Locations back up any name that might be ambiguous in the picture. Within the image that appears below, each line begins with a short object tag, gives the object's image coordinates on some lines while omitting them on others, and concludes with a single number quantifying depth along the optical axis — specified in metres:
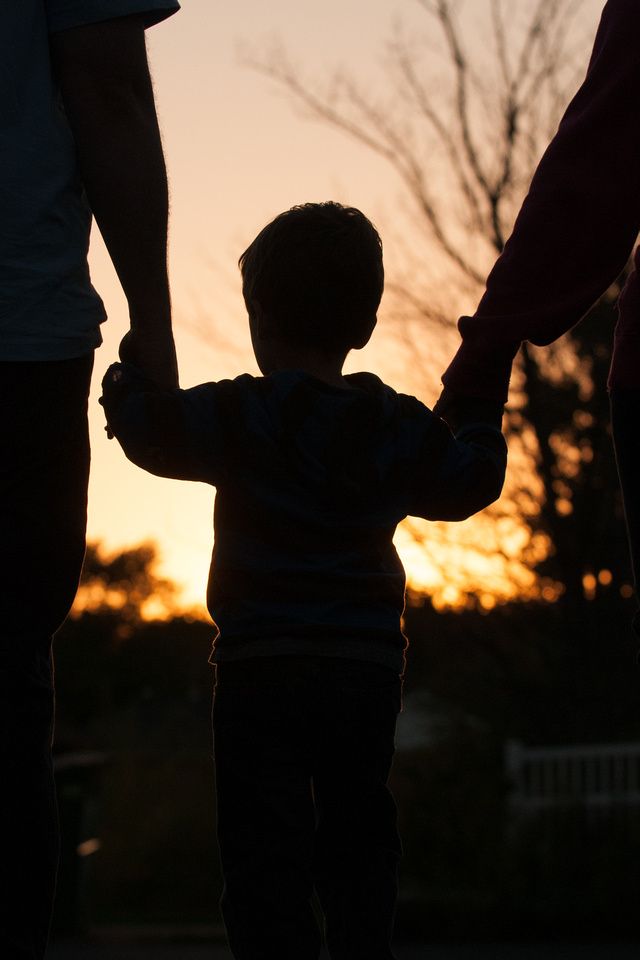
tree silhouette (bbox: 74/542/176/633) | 64.25
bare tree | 13.00
